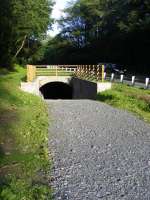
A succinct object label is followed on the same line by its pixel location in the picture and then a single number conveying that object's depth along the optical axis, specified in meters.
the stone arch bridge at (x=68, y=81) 14.55
